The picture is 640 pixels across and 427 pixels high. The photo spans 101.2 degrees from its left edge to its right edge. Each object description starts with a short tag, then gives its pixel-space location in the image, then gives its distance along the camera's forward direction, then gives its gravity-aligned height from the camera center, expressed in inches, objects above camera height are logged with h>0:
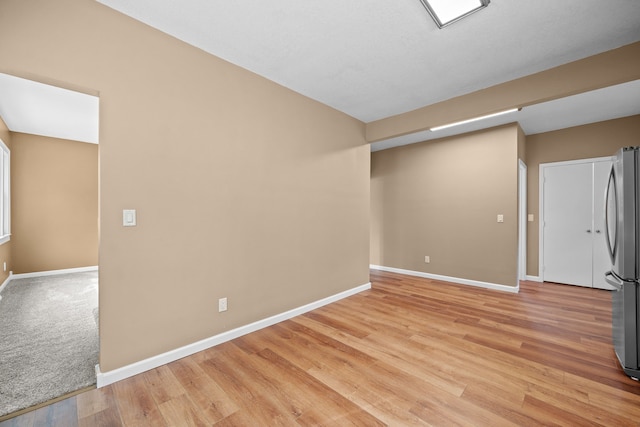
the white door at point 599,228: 165.8 -10.8
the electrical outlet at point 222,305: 98.2 -35.2
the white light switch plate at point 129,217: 77.2 -1.8
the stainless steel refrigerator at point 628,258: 76.9 -14.1
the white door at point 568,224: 172.4 -8.7
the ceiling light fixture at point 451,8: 71.7 +57.1
